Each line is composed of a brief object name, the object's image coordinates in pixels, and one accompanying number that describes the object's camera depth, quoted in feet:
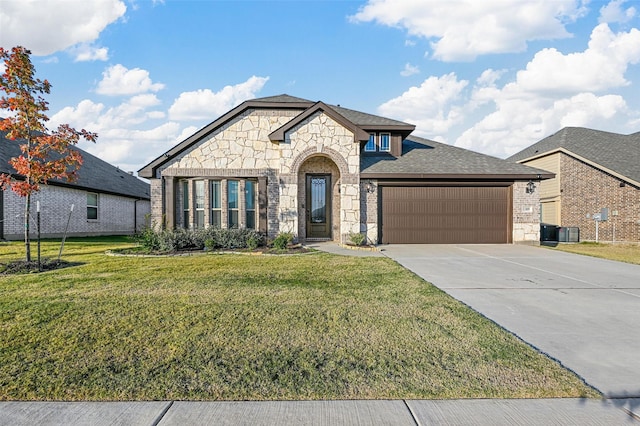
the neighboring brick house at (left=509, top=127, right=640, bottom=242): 55.21
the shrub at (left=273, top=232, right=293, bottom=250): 38.47
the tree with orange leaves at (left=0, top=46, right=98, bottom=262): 26.66
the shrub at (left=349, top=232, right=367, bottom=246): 41.73
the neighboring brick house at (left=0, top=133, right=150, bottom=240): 50.67
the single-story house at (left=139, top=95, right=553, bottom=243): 44.29
